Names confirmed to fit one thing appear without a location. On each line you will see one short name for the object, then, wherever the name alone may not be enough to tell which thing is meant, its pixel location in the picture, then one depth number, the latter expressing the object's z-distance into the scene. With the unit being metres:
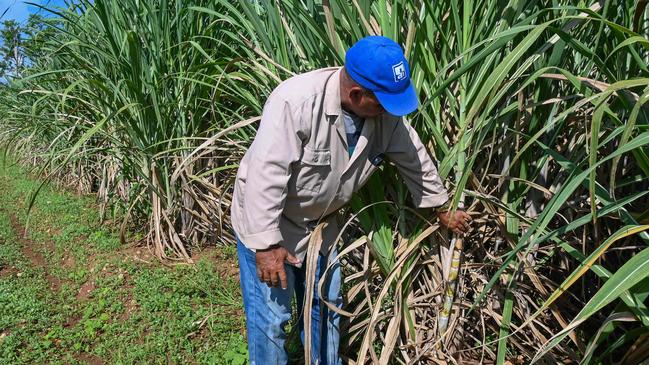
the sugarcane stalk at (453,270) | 1.76
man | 1.57
